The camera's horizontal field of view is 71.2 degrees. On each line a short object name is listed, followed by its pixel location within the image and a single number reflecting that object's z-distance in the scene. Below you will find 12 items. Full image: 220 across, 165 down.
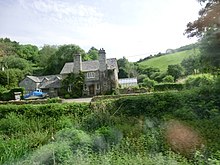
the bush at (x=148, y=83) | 18.31
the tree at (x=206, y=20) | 6.21
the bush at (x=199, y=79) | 8.51
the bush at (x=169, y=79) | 18.99
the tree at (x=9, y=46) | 25.48
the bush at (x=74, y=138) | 3.61
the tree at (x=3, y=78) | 21.84
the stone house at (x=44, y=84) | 19.81
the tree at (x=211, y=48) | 6.14
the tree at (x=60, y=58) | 26.39
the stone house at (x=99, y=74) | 18.52
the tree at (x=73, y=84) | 18.10
